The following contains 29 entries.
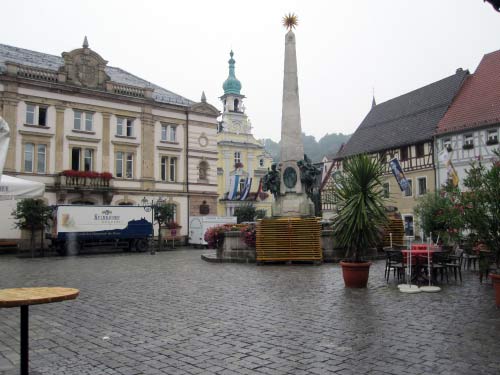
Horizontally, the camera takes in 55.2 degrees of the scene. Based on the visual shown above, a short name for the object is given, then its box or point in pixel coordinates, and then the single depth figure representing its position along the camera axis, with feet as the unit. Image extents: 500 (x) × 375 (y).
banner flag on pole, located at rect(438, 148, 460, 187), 72.37
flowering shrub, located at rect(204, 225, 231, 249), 61.50
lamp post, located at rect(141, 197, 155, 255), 97.62
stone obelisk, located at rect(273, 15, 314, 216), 61.87
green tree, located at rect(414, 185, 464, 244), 29.17
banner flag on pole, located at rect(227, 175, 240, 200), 136.03
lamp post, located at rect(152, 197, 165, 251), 101.14
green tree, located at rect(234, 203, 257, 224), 134.72
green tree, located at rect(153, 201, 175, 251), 101.86
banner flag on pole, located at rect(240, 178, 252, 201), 139.09
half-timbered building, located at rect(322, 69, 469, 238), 117.39
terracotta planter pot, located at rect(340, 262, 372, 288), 34.73
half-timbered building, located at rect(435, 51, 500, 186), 103.19
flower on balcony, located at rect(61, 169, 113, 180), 103.52
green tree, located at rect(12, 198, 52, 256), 85.87
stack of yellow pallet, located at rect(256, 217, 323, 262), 54.49
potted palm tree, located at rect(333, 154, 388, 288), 34.83
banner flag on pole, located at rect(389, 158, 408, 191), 75.37
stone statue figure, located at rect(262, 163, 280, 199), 63.44
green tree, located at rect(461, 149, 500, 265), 27.43
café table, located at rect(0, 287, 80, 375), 14.47
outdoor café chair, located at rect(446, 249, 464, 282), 37.85
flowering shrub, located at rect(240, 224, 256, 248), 58.03
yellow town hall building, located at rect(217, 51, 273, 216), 188.14
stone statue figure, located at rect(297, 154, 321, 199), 61.72
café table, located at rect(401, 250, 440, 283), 37.35
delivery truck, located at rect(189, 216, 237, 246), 111.65
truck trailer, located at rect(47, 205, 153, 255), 86.74
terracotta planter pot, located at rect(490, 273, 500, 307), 26.81
